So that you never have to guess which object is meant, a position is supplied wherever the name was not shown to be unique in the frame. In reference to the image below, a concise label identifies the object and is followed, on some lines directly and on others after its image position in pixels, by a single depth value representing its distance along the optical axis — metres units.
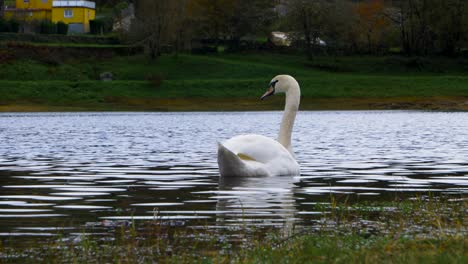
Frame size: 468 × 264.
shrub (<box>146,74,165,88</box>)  79.56
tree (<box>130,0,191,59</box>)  92.62
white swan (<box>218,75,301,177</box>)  17.88
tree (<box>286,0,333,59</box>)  99.50
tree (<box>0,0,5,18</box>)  118.15
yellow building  117.62
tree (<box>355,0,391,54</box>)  105.57
